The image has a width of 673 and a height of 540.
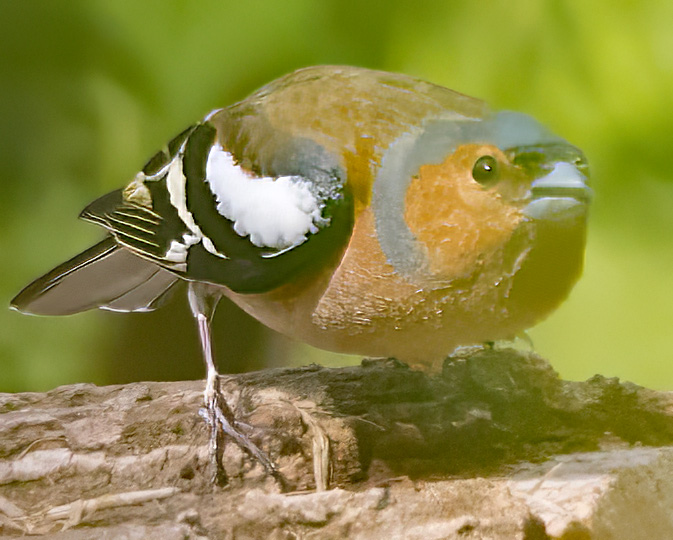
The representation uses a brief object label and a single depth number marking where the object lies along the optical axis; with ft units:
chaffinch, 7.08
